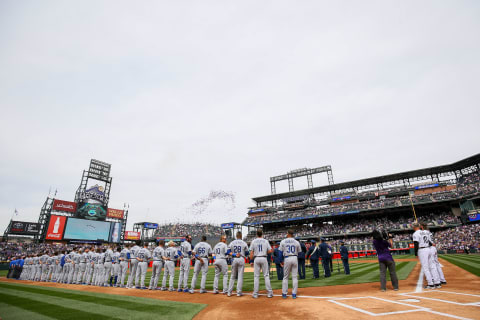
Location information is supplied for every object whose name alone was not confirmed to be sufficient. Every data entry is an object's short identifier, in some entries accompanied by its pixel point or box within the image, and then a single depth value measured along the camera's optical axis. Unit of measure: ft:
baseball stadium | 19.36
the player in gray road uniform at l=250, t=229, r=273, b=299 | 26.18
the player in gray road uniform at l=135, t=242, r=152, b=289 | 38.34
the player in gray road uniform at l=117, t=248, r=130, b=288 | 41.93
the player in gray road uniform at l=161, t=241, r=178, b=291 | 35.88
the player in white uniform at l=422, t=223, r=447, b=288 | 25.86
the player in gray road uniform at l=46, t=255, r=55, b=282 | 58.49
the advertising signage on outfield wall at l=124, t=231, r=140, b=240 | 207.21
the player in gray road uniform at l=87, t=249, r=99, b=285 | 46.93
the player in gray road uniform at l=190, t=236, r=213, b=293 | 32.27
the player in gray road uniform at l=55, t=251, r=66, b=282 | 55.47
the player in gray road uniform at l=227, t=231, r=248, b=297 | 27.73
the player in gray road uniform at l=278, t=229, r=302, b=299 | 25.57
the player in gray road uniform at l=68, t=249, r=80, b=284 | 51.36
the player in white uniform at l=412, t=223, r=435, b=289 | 26.11
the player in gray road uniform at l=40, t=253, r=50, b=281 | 59.31
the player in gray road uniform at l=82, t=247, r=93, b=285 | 48.86
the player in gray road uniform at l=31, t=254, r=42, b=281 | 61.64
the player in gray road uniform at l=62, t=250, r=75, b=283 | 53.26
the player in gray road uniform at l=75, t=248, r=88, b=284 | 50.49
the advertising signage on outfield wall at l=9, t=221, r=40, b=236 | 154.59
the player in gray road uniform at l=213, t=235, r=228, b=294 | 30.09
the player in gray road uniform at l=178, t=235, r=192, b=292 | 34.17
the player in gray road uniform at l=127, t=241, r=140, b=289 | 39.73
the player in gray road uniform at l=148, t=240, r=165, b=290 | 36.47
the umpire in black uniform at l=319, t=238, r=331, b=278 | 43.70
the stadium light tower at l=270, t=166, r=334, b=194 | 191.93
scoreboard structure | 151.23
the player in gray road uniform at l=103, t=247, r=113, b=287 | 45.19
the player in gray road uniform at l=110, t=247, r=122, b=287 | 43.83
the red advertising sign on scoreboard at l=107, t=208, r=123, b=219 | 184.96
